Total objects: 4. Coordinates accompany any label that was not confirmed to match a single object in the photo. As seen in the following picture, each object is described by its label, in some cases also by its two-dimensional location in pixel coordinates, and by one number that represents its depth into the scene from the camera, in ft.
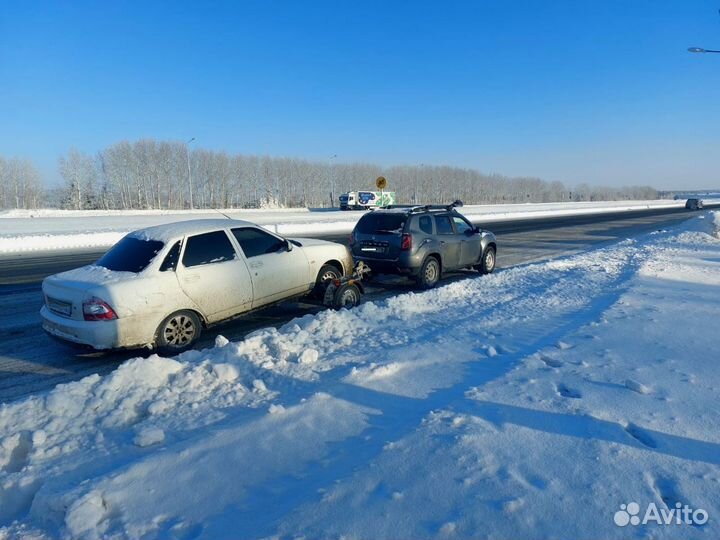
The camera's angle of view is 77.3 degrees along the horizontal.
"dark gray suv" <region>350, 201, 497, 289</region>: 31.65
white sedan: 17.39
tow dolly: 25.08
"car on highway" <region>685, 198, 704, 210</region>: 189.98
